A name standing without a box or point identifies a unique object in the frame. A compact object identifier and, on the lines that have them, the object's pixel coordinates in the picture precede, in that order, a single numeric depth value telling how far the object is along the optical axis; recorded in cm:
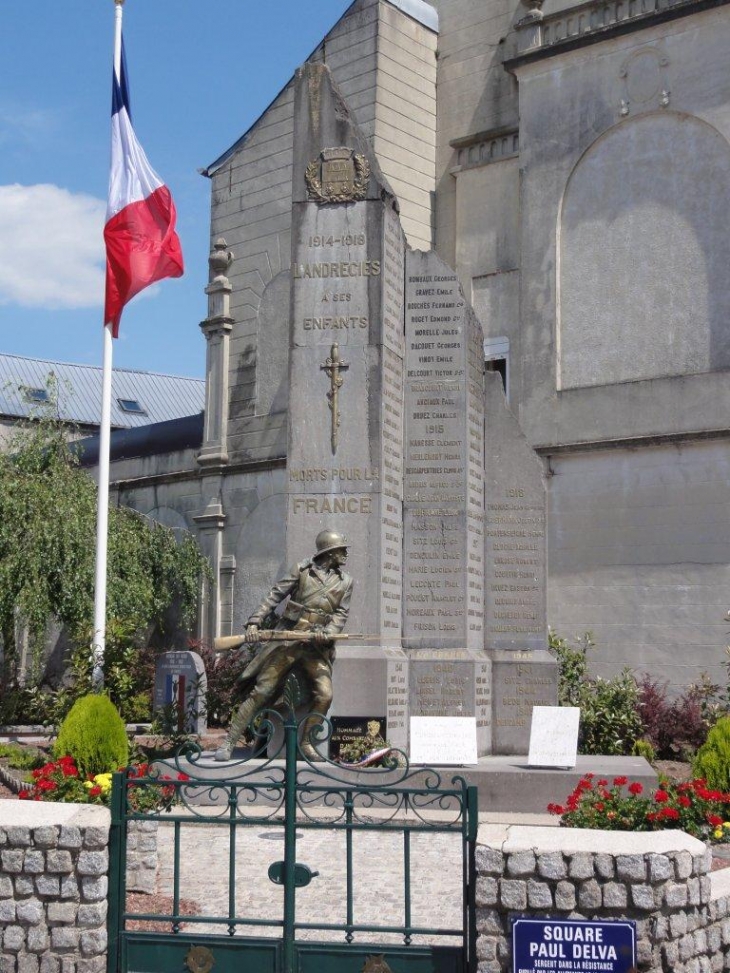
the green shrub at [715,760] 1170
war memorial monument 1295
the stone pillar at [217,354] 2605
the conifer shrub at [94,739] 1217
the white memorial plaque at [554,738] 1223
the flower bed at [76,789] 884
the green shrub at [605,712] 1563
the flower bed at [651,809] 809
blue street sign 597
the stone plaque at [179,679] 1783
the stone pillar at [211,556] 2527
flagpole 1838
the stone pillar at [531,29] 2264
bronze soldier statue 1192
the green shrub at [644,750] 1526
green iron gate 621
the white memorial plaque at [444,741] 1195
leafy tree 2177
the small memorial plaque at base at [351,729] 1238
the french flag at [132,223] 1884
